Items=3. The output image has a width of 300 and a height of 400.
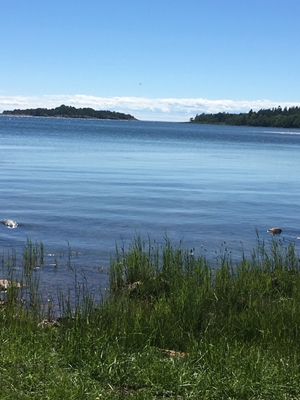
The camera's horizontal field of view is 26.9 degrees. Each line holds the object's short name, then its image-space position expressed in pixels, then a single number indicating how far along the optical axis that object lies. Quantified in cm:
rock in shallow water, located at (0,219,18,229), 1970
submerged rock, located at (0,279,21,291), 1175
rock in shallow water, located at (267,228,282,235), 2022
